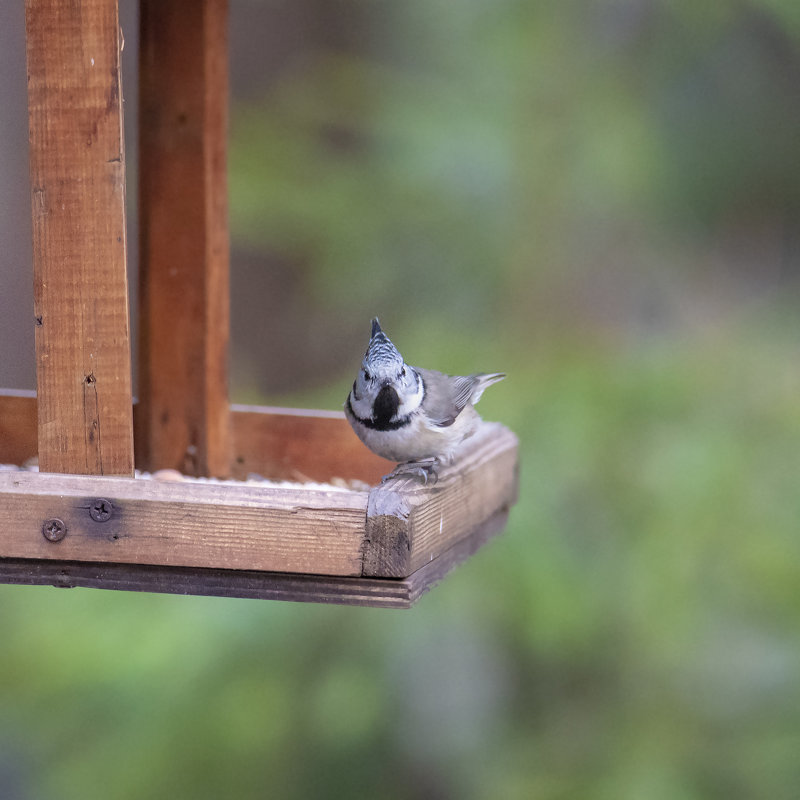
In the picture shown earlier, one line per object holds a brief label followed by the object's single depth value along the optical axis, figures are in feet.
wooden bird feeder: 17.49
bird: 17.94
